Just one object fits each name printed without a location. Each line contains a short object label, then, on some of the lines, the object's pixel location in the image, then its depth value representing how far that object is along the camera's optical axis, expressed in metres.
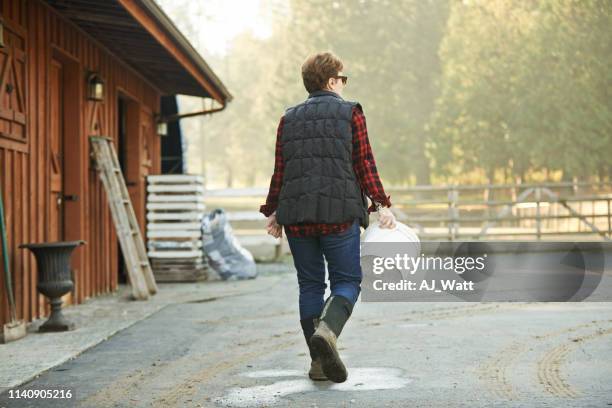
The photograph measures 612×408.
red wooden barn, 19.11
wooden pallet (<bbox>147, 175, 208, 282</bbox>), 31.41
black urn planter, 17.94
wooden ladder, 24.61
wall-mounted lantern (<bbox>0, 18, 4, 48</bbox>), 17.48
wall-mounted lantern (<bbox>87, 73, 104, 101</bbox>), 24.78
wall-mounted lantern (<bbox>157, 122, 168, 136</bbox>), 35.90
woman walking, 12.23
